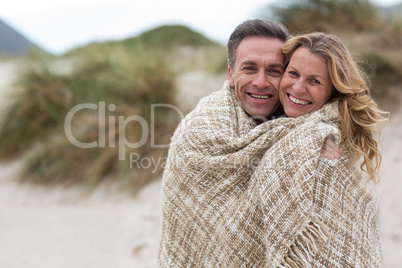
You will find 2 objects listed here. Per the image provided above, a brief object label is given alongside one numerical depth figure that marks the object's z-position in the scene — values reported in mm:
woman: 1650
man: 1834
